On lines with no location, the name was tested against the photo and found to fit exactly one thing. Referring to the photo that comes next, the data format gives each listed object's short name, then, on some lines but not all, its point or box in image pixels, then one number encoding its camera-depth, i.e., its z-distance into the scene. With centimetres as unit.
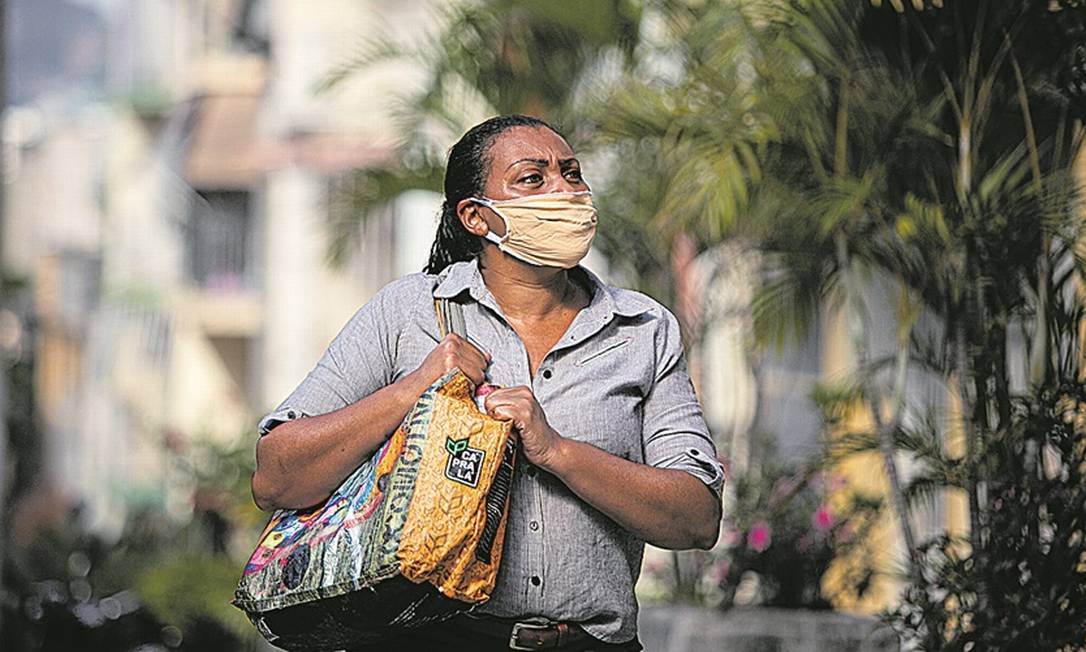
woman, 720
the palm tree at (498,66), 1839
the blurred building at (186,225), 4647
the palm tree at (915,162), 1159
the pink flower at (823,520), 1659
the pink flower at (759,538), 1678
